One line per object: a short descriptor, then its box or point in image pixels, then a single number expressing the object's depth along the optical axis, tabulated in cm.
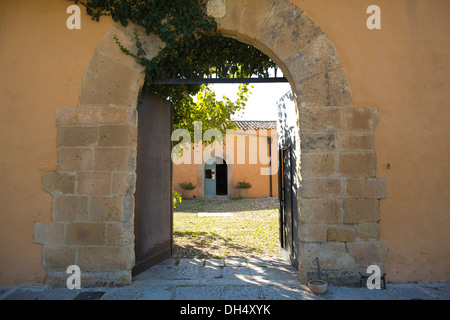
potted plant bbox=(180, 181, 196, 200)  1229
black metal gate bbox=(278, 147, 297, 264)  365
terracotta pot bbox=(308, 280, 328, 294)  254
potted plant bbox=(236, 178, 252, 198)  1244
